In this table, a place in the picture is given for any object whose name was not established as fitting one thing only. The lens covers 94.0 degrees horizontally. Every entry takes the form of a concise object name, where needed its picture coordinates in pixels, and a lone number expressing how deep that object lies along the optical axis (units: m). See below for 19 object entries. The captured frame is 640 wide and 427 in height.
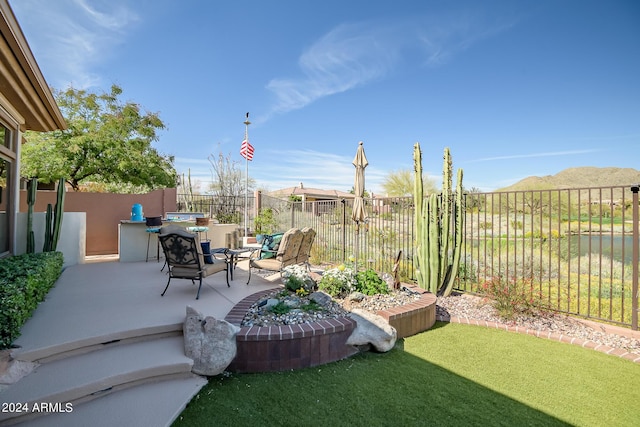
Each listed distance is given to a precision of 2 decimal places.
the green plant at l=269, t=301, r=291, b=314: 3.45
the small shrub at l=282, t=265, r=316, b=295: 4.26
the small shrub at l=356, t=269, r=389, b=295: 4.29
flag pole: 12.41
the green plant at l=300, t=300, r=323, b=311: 3.55
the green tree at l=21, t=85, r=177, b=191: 11.61
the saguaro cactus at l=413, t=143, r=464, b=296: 5.07
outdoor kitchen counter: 7.33
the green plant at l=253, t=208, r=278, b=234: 11.66
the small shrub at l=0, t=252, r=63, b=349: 2.44
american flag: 12.56
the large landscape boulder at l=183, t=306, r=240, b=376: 2.64
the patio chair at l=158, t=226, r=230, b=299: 4.18
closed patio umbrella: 5.31
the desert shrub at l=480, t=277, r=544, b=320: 4.21
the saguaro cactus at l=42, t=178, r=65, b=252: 5.77
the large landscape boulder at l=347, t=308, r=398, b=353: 3.21
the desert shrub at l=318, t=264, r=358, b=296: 4.26
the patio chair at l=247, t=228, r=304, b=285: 5.26
